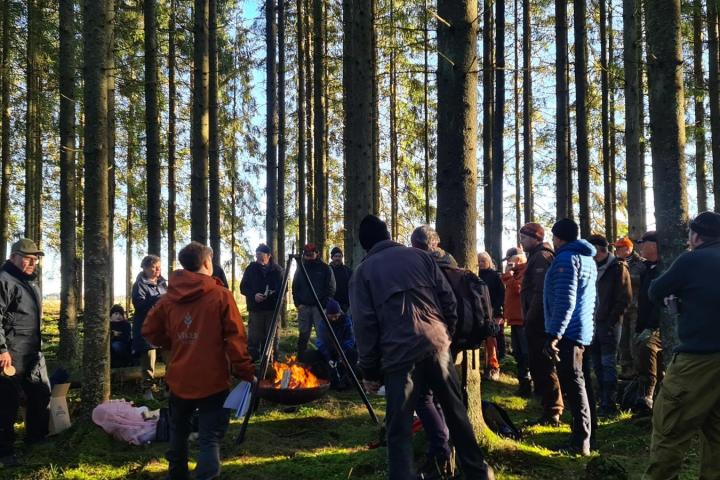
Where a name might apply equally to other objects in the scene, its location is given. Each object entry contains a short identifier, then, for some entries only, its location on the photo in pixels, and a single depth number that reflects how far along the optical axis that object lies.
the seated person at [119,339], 9.35
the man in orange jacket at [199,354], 4.80
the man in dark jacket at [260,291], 10.91
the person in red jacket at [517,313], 9.01
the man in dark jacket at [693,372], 4.13
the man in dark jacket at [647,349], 7.05
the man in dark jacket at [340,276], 11.66
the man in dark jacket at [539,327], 7.02
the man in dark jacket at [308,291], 10.78
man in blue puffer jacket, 5.66
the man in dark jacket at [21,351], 5.88
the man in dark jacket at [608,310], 7.74
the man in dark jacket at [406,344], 4.21
